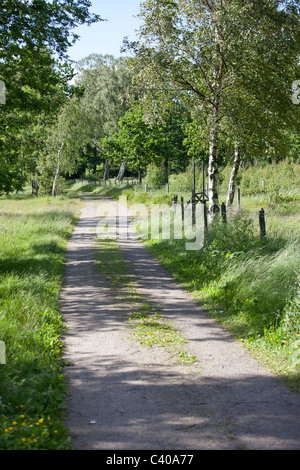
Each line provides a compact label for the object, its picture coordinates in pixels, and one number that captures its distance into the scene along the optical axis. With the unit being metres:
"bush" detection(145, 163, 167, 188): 37.22
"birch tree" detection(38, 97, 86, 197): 40.12
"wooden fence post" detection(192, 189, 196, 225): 16.30
